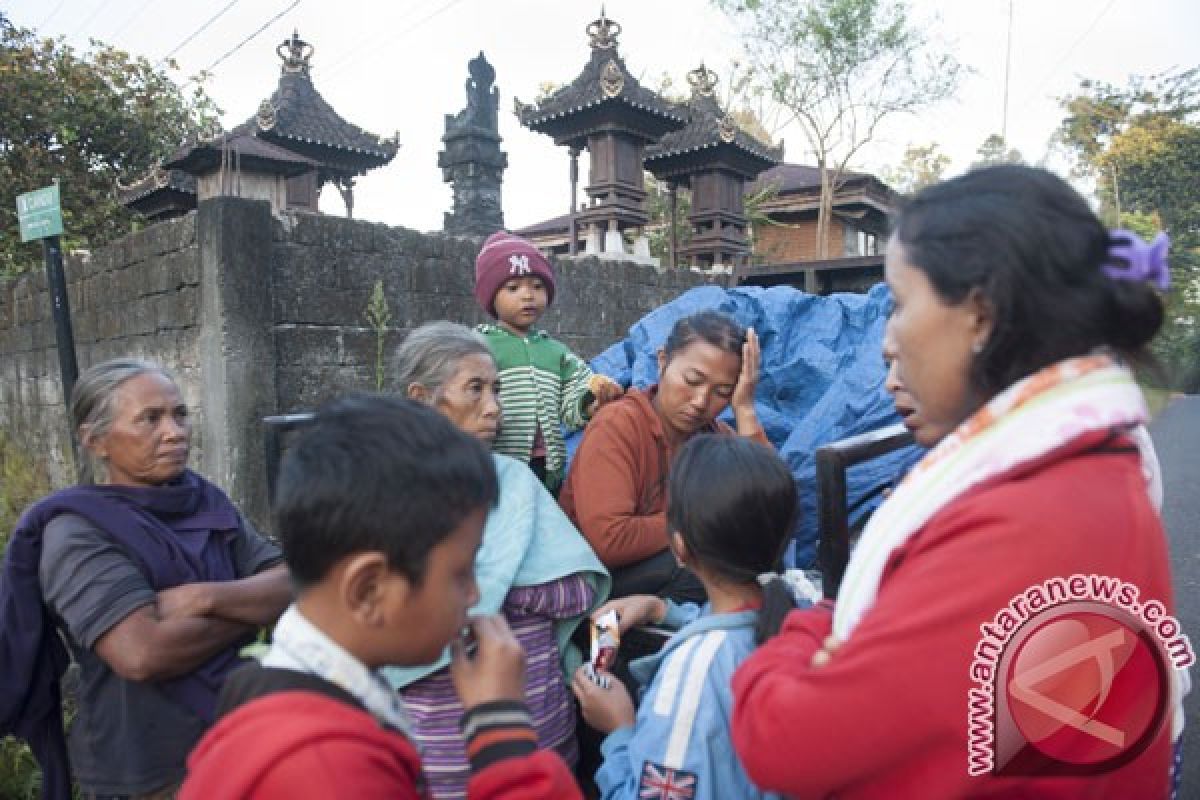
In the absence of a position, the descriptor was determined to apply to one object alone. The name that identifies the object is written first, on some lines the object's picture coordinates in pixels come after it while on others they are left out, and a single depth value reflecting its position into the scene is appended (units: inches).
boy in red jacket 41.1
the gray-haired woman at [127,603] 69.4
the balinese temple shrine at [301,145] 442.0
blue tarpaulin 122.5
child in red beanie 118.8
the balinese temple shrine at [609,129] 440.5
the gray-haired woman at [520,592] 69.8
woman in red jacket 38.5
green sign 165.9
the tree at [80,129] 439.5
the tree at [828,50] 805.9
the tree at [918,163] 1292.6
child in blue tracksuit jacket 55.8
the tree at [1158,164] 920.3
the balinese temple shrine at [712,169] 496.1
